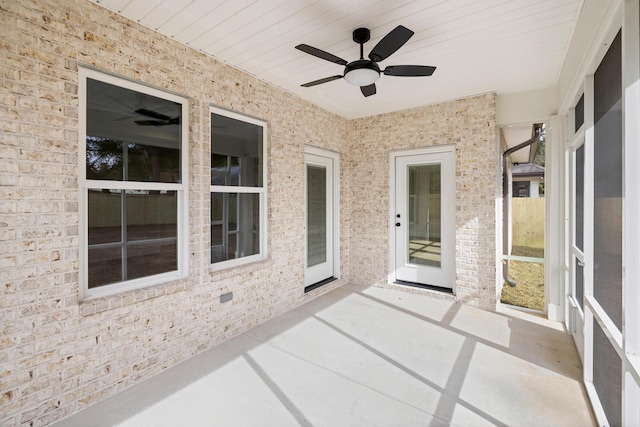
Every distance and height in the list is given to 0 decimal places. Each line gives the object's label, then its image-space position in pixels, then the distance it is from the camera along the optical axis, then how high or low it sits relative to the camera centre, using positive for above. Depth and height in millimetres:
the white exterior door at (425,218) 4859 -87
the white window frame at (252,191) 3451 +257
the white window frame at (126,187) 2404 +222
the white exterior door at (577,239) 2990 -270
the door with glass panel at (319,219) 5031 -108
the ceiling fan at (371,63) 2330 +1292
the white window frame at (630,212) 1489 +5
